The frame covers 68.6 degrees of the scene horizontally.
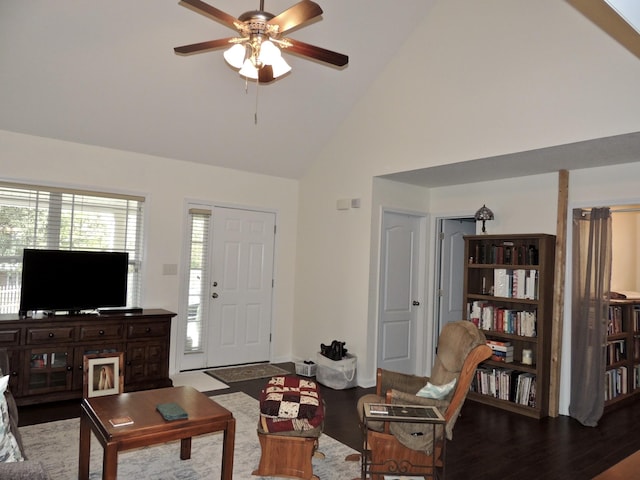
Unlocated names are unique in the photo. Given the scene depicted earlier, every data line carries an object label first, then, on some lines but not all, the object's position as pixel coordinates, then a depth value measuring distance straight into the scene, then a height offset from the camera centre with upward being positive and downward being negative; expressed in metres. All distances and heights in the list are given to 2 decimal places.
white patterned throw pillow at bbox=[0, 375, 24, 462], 2.07 -0.90
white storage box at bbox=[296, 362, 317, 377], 5.57 -1.37
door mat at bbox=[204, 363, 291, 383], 5.40 -1.45
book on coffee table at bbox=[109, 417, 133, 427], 2.55 -0.97
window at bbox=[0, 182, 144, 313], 4.54 +0.20
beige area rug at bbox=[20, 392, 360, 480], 3.00 -1.44
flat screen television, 4.31 -0.34
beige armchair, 2.90 -1.07
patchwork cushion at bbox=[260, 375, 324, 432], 2.97 -1.00
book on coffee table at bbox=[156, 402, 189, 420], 2.67 -0.94
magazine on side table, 2.64 -0.89
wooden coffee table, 2.44 -0.98
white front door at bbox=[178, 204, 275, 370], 5.70 -0.46
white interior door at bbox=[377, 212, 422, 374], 5.52 -0.41
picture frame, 3.35 -0.93
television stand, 4.14 -0.98
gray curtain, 4.29 -0.40
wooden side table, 2.65 -1.11
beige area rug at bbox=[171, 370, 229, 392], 5.01 -1.46
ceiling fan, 2.80 +1.41
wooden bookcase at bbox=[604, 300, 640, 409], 4.75 -0.89
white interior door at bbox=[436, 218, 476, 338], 5.96 -0.08
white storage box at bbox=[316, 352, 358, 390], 5.15 -1.29
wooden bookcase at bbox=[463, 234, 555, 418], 4.52 -0.51
